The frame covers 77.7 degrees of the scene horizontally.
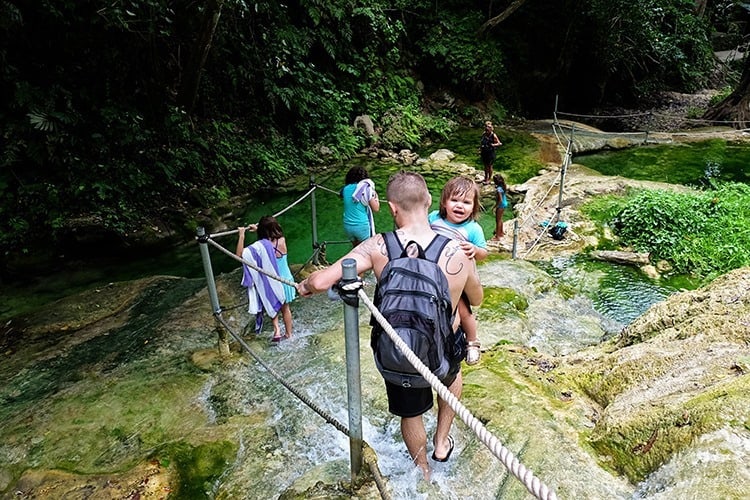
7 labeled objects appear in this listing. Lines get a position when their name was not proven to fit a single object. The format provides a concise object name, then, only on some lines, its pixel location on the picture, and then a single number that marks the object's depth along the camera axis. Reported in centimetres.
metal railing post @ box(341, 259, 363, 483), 184
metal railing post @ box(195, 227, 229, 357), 355
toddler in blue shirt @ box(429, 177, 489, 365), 255
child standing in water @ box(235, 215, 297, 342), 423
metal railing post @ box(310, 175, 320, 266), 571
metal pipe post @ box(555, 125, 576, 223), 771
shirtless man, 212
